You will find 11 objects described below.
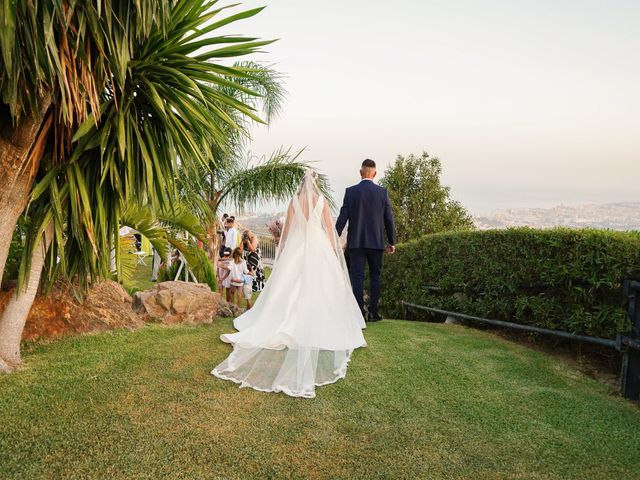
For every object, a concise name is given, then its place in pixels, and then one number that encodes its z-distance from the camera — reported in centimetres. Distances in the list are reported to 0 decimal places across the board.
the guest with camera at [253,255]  1185
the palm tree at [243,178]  1171
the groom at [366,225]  708
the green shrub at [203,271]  936
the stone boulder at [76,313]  524
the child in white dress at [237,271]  1044
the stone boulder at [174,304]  652
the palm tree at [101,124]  356
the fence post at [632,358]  433
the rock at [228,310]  782
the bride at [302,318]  438
